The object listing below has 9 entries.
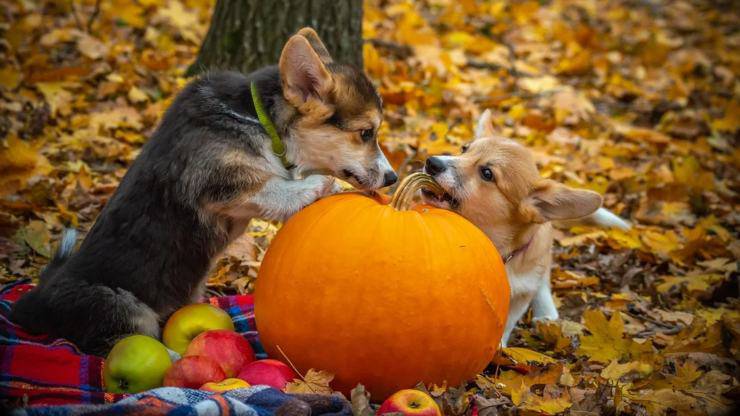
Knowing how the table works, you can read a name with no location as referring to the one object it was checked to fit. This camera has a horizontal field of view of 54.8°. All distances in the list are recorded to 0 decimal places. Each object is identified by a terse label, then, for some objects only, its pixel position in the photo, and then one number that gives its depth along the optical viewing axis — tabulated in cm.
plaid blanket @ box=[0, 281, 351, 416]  261
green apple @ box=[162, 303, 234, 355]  333
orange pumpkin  296
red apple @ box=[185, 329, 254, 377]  308
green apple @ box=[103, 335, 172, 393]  293
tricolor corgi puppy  336
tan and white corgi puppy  401
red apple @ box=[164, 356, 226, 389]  290
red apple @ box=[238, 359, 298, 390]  298
